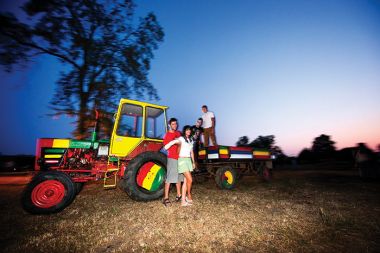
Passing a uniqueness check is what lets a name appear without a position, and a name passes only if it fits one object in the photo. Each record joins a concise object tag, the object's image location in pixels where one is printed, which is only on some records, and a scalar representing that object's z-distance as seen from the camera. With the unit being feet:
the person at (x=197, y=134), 24.23
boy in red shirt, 15.24
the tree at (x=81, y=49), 33.78
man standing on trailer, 27.22
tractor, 13.83
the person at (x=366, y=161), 30.48
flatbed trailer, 23.15
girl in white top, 15.12
